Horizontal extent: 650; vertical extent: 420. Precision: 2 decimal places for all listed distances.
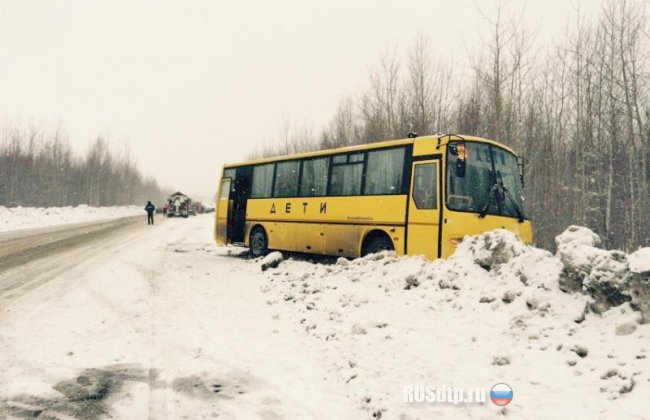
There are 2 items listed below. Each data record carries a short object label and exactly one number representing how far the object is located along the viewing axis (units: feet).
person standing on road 108.06
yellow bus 30.89
